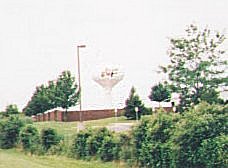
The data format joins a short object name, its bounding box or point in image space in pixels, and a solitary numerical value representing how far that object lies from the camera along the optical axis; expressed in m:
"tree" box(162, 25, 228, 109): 48.09
